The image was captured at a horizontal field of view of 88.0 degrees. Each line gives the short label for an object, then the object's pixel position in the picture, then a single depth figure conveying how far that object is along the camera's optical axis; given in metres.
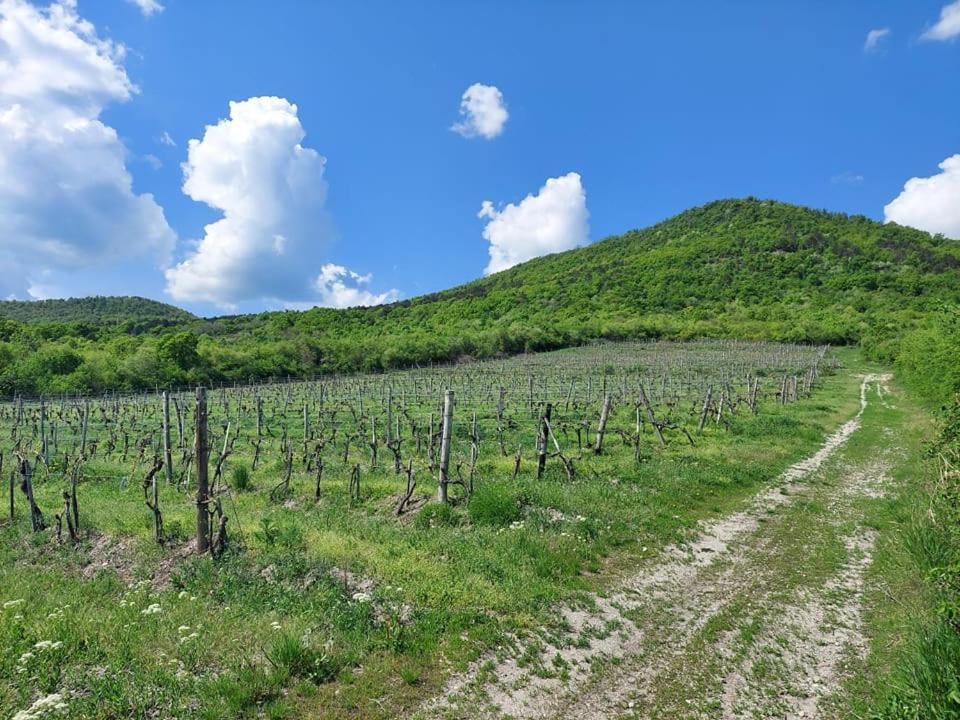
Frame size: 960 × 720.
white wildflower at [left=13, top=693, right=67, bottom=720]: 4.09
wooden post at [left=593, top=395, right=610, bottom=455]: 16.08
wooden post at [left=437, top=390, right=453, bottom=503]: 10.45
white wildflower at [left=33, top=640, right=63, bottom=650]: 4.99
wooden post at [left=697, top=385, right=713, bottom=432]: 21.05
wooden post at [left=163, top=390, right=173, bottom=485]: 12.73
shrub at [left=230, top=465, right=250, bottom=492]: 13.82
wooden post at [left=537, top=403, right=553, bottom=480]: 12.99
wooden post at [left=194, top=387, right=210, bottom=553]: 7.93
